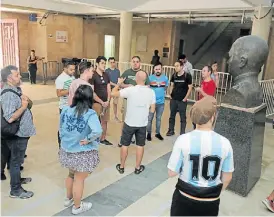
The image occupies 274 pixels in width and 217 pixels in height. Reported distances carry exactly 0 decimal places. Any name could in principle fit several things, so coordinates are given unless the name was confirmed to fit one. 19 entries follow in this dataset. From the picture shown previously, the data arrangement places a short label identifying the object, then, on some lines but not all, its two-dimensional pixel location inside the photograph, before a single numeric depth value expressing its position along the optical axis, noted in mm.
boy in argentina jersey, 1642
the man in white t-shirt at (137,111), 3275
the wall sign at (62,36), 10753
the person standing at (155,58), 11250
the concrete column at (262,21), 6590
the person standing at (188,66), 6609
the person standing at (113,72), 5754
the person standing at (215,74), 6068
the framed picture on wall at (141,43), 13320
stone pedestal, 3059
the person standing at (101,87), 4125
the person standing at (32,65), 9641
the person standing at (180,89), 4770
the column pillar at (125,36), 8781
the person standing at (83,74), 3169
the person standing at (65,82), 3551
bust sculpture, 3049
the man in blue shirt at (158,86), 4695
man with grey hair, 2584
